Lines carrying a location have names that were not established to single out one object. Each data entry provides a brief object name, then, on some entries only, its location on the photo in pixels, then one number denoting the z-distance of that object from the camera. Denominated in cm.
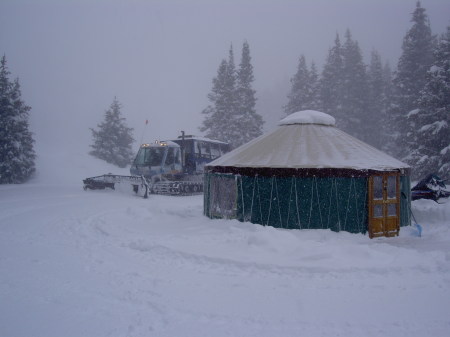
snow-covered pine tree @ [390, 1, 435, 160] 2800
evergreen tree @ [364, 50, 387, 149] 3453
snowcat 1995
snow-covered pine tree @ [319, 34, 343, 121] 3491
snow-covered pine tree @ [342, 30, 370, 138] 3378
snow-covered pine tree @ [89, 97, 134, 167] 3547
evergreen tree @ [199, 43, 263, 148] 3297
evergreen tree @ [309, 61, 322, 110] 3484
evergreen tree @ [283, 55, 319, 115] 3525
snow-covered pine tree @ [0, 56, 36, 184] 2328
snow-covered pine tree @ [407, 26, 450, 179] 2052
